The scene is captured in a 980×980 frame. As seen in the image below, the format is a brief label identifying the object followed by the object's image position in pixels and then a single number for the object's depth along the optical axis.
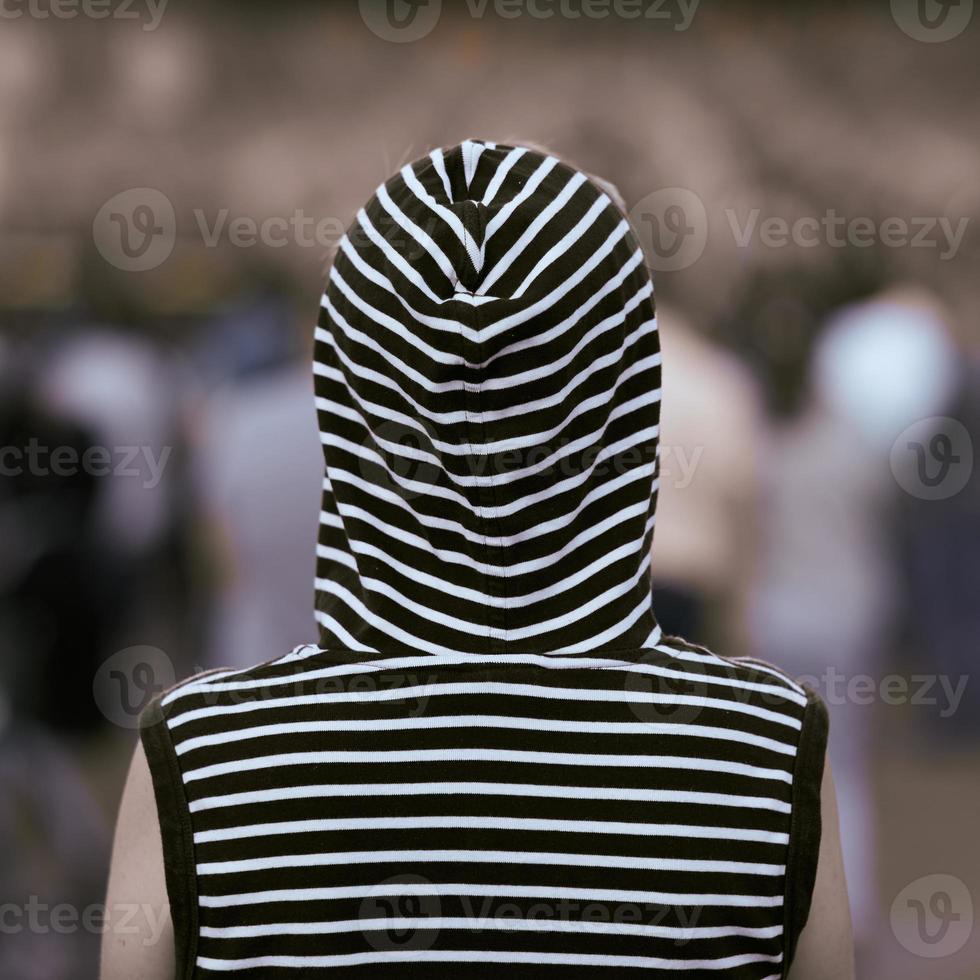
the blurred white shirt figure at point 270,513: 5.73
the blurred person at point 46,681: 6.34
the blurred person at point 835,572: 6.27
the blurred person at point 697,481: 5.12
